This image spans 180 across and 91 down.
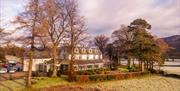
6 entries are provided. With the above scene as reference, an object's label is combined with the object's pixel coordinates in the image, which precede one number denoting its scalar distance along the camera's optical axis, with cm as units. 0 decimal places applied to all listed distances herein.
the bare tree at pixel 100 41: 4563
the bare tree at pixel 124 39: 2701
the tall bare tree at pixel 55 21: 1638
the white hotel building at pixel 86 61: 2577
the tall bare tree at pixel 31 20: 1352
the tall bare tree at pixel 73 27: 1893
